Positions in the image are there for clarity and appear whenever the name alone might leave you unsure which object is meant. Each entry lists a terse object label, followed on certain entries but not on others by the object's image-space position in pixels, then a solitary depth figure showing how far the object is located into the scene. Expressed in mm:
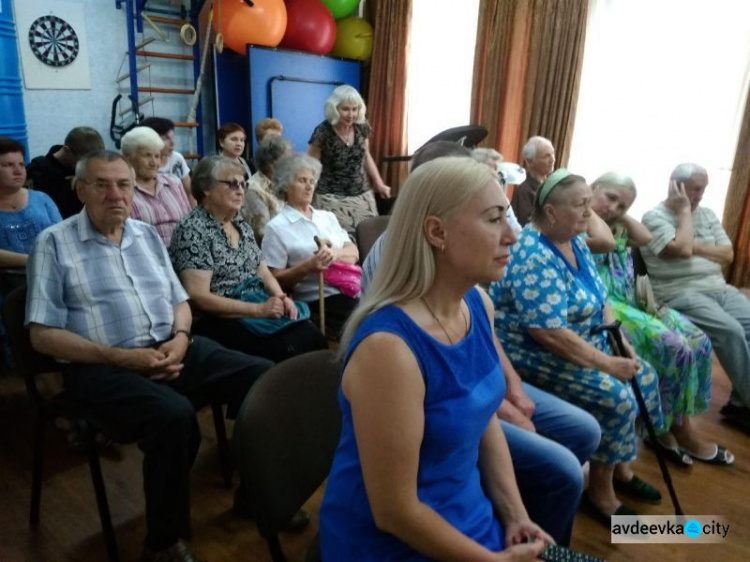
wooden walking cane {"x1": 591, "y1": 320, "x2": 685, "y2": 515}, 1891
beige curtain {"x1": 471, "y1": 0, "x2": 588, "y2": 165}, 4270
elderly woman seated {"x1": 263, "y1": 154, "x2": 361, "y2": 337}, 2510
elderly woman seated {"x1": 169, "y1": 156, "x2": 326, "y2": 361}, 2137
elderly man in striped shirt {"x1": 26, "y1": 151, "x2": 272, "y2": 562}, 1591
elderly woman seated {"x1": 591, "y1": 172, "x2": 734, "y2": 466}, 2227
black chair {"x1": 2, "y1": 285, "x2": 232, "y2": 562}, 1612
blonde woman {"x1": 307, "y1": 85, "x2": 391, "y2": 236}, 3697
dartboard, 4113
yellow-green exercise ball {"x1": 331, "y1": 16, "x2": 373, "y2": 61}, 5355
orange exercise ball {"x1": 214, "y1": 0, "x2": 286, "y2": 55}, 4480
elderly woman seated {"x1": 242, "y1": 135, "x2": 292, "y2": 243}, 3078
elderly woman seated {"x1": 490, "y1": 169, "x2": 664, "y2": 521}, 1754
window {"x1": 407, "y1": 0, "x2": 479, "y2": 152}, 4945
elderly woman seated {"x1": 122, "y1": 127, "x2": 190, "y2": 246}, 2750
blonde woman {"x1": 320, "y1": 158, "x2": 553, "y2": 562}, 882
